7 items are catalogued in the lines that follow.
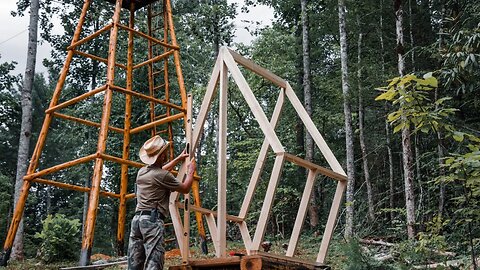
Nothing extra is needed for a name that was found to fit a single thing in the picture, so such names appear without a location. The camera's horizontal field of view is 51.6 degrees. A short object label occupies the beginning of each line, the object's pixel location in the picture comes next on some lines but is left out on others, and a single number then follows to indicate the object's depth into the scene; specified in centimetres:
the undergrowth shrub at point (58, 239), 1130
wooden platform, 445
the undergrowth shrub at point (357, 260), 626
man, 484
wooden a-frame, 464
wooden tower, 878
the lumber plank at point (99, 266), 837
